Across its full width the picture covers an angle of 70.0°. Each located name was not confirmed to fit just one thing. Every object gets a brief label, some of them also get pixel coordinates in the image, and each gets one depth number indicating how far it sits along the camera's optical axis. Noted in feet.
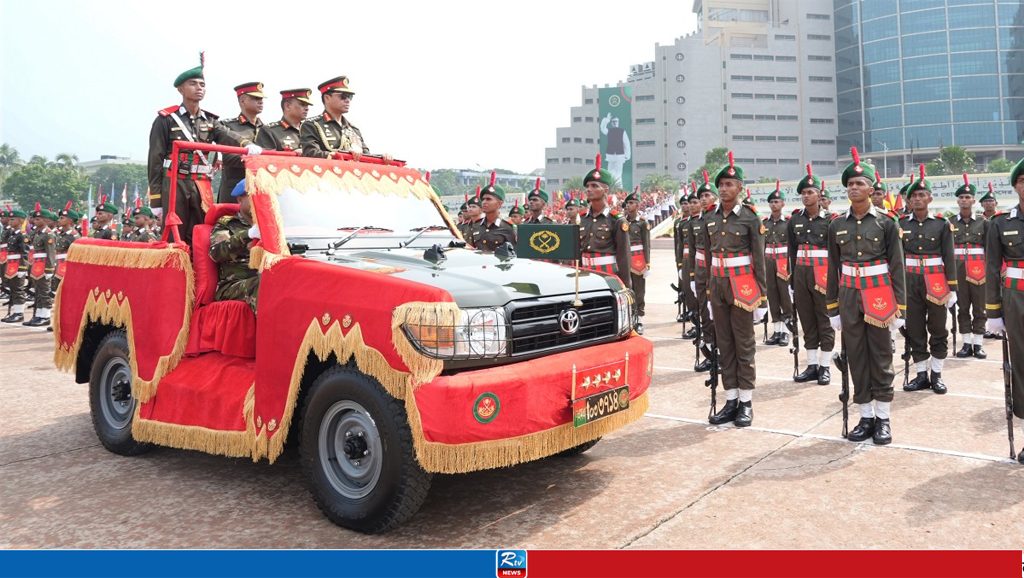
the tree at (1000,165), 275.24
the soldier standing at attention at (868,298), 18.80
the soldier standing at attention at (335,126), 21.06
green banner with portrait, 410.93
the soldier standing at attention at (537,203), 42.93
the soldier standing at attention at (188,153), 20.88
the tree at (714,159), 315.33
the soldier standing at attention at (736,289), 20.79
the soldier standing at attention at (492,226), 33.40
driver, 16.28
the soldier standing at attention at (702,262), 23.48
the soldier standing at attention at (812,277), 26.78
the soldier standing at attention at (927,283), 25.43
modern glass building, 348.79
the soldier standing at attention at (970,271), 31.81
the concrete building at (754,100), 387.34
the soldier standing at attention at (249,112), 23.16
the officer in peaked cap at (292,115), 21.27
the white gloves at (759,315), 21.47
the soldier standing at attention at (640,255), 42.45
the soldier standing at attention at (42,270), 50.72
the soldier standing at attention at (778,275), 35.94
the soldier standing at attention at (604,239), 29.48
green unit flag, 16.57
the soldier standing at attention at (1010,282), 17.24
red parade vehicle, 12.21
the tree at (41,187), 285.43
